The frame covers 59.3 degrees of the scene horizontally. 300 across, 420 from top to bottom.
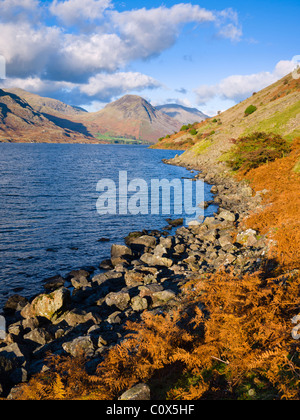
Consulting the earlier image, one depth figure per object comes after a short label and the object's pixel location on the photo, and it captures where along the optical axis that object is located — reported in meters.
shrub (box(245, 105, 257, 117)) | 83.36
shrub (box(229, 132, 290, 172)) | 38.18
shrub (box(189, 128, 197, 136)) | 124.94
